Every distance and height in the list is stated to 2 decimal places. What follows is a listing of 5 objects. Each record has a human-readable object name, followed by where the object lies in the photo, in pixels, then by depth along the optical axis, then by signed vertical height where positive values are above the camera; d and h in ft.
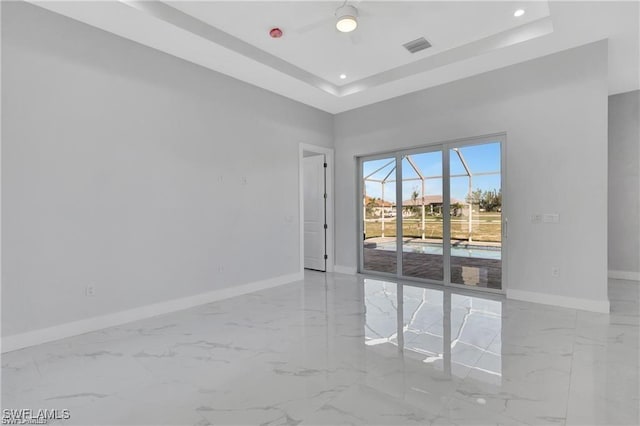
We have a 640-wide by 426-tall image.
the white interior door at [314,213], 20.81 +0.04
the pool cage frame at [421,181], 15.51 +1.81
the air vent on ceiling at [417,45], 12.58 +6.92
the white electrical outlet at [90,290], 10.62 -2.57
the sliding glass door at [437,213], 14.99 -0.02
